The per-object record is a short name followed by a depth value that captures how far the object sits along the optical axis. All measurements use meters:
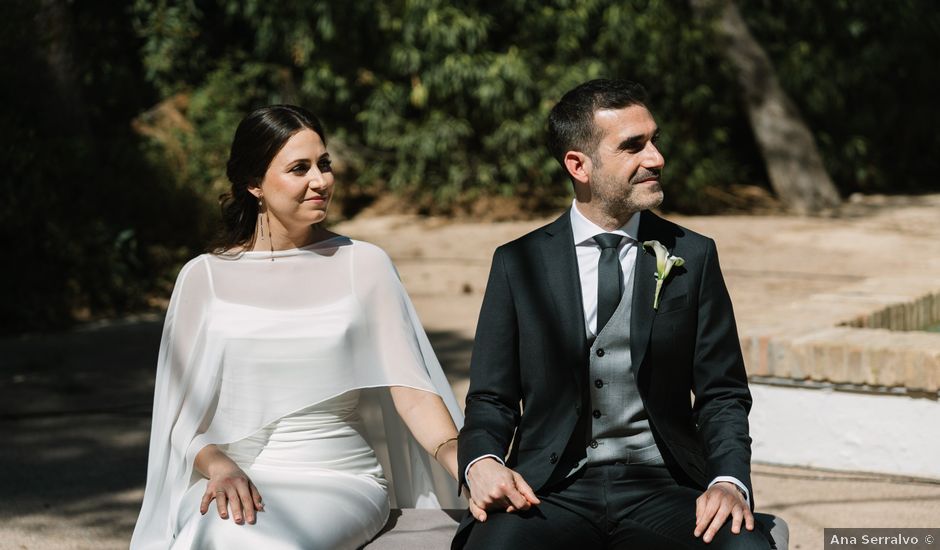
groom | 3.03
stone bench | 3.14
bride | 3.38
